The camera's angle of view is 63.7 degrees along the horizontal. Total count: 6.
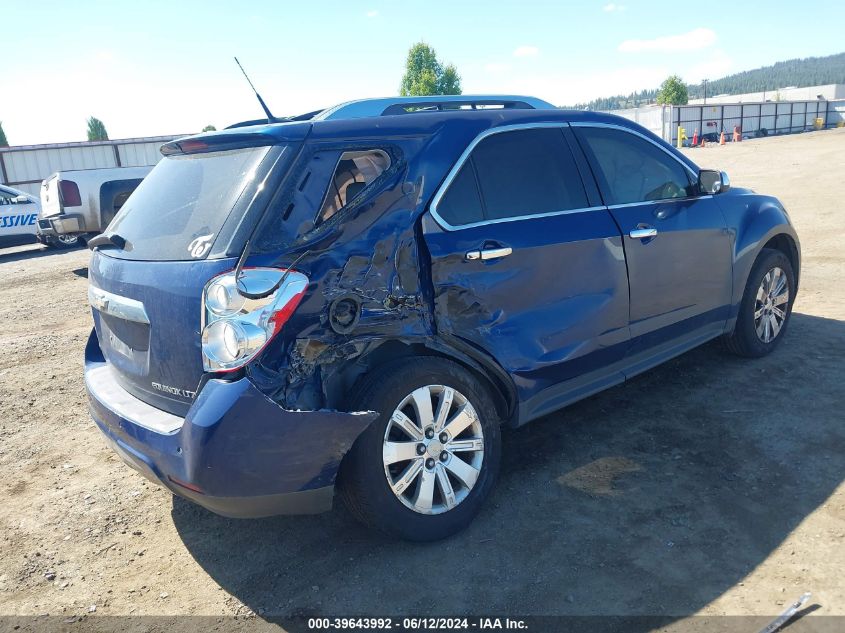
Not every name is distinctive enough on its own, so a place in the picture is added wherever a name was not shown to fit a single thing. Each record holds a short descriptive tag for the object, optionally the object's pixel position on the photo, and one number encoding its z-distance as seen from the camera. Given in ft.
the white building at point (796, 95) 344.49
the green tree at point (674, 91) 295.69
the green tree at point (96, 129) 224.74
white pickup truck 43.65
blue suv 8.59
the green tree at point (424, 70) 278.26
